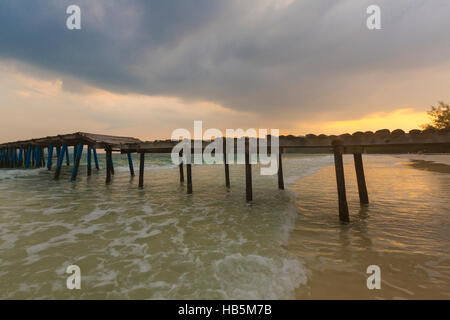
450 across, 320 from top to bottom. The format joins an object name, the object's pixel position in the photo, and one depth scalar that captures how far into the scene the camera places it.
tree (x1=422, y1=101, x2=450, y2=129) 34.99
